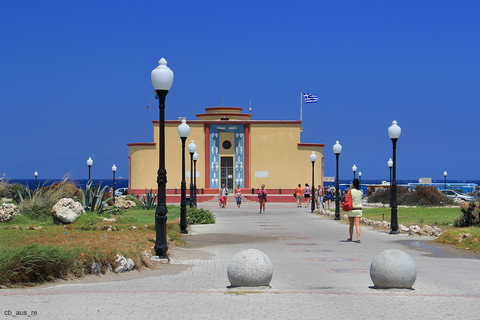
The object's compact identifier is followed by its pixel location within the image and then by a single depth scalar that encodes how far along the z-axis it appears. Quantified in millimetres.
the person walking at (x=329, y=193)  44469
